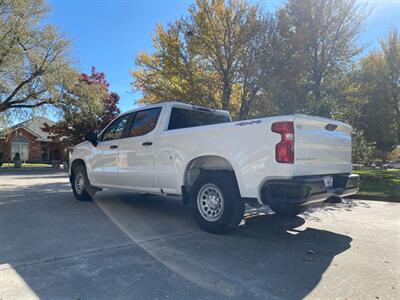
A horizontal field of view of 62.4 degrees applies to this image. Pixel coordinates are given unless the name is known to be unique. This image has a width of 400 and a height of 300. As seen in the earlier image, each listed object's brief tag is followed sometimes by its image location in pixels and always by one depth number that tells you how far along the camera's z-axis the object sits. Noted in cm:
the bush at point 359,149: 1289
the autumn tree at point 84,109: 2120
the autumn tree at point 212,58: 1290
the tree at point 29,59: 1706
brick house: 3566
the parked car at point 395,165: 3388
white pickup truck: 430
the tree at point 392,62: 1961
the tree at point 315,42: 1305
